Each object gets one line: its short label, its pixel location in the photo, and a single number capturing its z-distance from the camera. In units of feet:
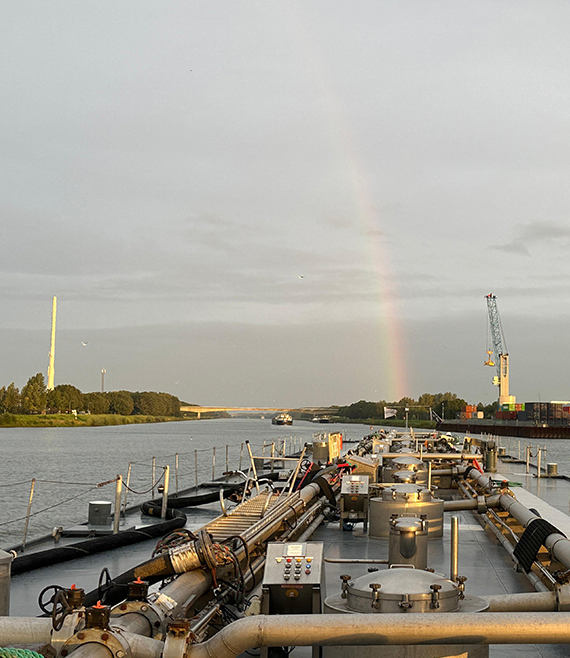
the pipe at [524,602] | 21.50
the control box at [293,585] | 24.25
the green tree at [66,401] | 583.99
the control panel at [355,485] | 55.36
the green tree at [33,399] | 554.05
